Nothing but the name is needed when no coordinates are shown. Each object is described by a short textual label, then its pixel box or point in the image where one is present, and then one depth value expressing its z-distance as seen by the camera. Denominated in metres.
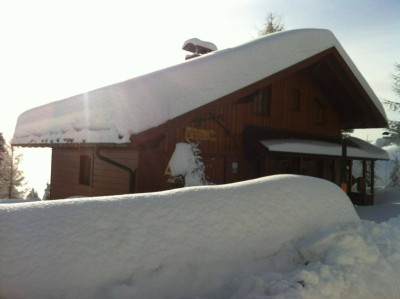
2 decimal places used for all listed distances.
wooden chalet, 8.38
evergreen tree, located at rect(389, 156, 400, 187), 28.14
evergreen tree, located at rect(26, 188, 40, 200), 35.33
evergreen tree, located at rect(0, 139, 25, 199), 29.45
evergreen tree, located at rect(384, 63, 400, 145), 20.97
